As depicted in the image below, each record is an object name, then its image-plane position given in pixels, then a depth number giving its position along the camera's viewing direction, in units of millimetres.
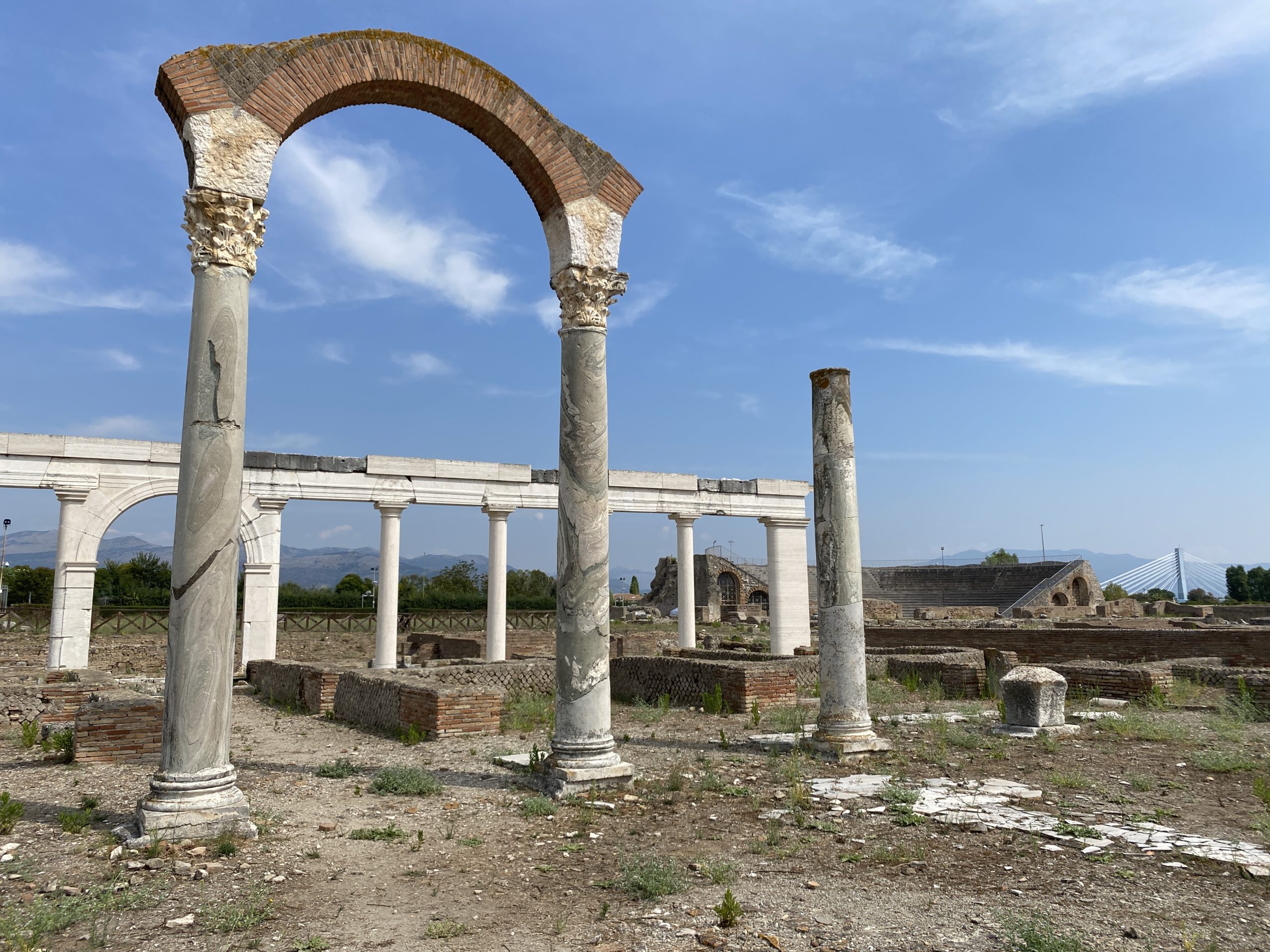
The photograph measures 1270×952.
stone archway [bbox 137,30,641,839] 6406
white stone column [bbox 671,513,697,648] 22922
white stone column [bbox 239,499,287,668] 19453
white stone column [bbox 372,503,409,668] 19500
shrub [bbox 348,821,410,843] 6207
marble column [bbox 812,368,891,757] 9500
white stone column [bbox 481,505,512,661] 20562
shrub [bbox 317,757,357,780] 8398
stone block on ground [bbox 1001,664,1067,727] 10508
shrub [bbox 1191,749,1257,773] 8102
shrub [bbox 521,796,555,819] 6898
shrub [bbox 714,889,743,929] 4449
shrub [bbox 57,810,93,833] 6219
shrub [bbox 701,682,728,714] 13125
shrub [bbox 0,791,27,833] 6129
